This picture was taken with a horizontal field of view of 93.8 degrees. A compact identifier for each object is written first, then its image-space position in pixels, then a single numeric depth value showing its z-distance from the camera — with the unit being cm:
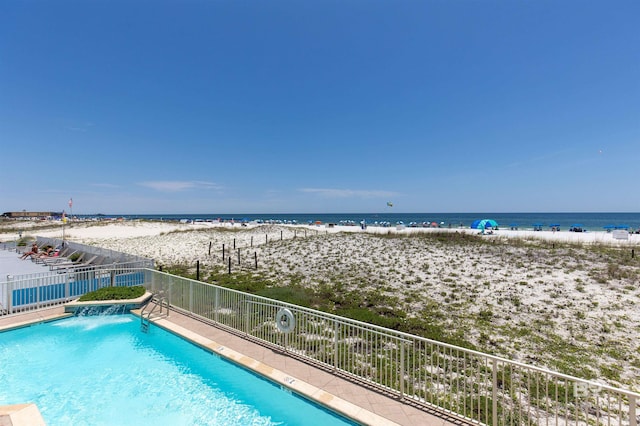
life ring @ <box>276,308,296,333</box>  706
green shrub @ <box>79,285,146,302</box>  1149
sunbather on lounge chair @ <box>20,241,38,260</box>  2152
